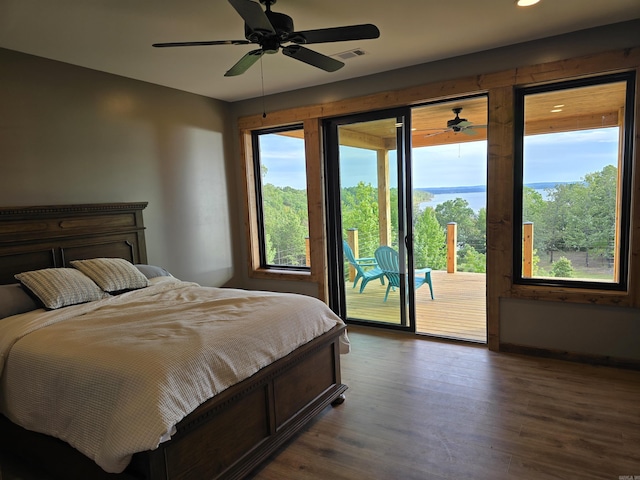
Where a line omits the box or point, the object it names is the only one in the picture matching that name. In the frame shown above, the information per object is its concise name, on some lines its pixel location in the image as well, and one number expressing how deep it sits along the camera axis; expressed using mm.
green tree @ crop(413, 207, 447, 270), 7996
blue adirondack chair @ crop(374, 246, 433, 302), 4219
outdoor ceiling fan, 4949
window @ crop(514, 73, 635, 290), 3213
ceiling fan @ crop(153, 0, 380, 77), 2100
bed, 1829
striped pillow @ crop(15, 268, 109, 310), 2697
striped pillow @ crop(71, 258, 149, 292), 3049
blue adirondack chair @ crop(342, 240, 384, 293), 4398
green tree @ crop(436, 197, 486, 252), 7906
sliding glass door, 4086
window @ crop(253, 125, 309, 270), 4820
